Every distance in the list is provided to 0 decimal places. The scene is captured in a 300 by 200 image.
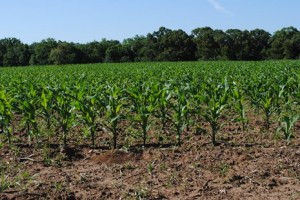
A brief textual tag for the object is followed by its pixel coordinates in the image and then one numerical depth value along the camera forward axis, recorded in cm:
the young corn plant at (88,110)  654
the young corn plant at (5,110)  651
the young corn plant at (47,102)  680
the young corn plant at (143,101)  655
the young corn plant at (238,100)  712
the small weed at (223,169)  502
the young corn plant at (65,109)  656
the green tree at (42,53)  8462
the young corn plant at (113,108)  643
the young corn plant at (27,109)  664
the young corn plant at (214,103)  661
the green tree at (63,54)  7606
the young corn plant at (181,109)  661
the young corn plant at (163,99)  696
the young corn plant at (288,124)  615
